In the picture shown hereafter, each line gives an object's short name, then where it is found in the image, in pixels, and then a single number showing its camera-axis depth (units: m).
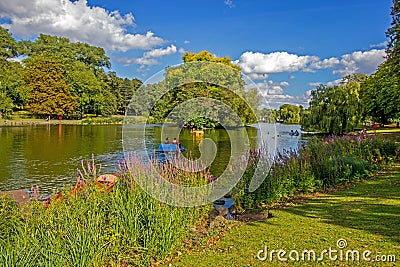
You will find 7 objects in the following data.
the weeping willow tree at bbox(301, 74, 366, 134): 33.00
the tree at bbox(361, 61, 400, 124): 33.09
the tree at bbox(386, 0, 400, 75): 16.62
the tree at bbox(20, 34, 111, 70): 62.47
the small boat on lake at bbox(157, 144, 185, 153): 21.32
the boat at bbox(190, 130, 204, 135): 38.38
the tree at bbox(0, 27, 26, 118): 50.03
